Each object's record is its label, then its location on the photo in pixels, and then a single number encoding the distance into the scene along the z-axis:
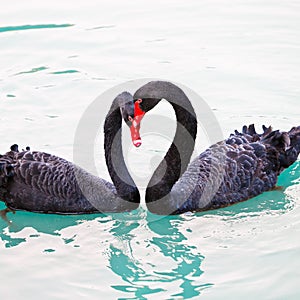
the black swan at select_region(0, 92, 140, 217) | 11.60
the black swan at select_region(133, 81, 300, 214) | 11.18
